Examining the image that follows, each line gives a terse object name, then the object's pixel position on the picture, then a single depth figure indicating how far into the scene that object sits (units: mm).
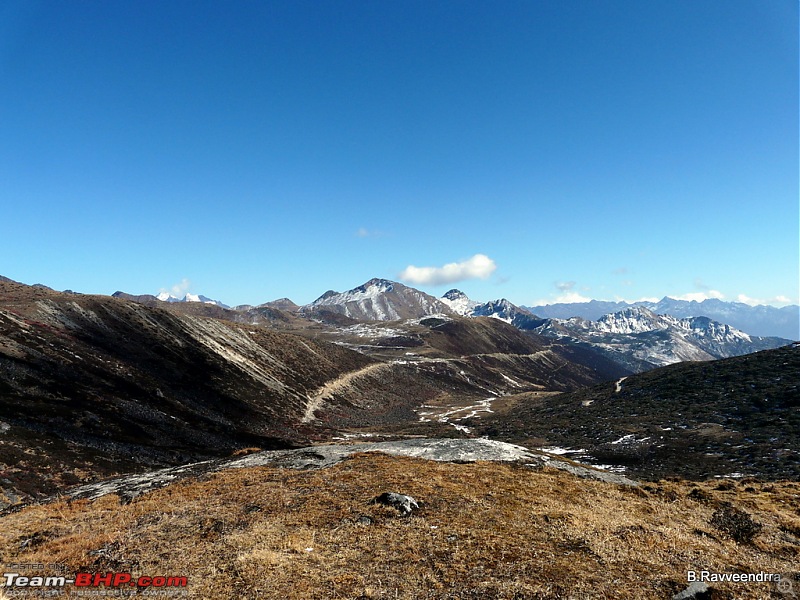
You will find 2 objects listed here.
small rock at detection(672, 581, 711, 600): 12516
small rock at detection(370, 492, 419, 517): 21089
